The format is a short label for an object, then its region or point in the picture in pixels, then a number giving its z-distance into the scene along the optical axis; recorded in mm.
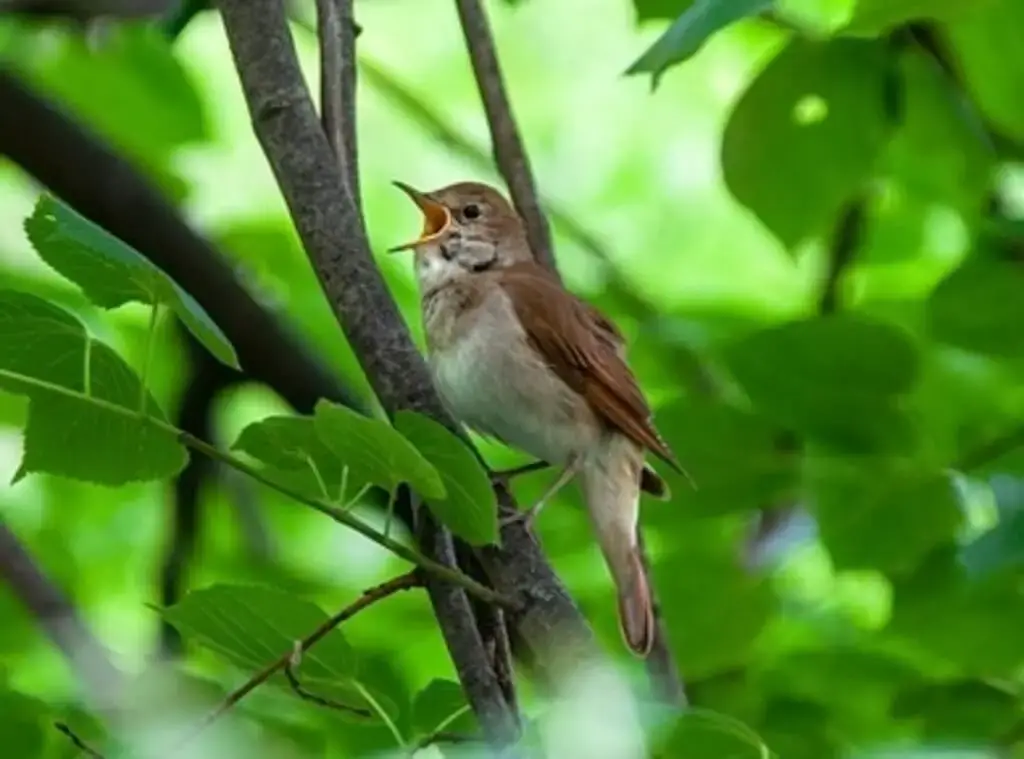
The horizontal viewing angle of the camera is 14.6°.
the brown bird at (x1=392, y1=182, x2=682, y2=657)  6371
